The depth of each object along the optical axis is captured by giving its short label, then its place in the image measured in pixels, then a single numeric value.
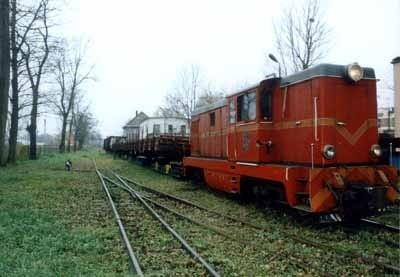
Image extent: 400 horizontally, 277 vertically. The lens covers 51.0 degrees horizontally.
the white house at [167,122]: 52.30
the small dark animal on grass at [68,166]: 25.06
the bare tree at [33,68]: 23.11
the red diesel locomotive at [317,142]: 7.74
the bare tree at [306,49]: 26.36
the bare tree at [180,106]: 49.94
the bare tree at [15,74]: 21.60
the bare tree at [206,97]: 49.85
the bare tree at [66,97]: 48.19
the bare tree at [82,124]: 70.69
